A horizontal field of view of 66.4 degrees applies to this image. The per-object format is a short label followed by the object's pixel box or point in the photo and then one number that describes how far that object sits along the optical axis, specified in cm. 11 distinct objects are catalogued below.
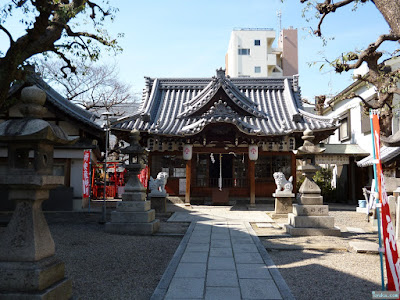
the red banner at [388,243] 381
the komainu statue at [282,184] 1286
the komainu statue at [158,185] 1329
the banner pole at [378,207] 407
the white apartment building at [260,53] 4716
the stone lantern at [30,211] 358
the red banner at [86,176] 1451
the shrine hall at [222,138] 1593
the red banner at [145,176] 1653
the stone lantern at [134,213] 916
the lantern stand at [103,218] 1106
